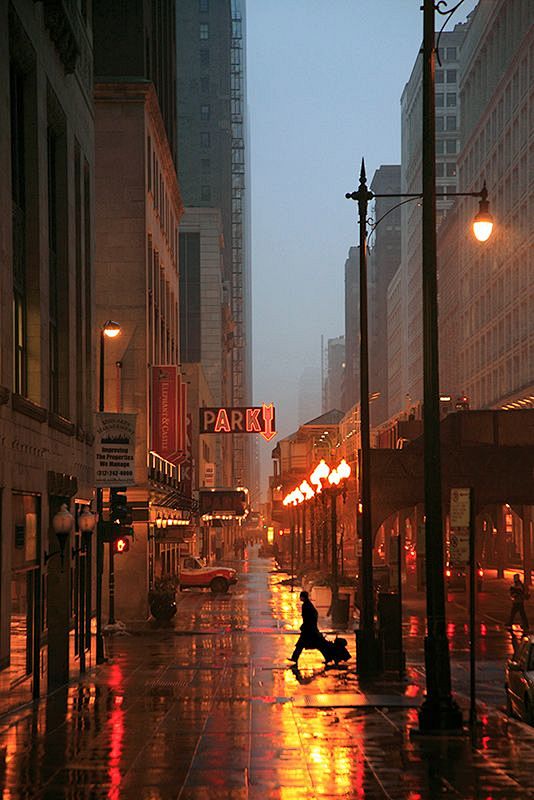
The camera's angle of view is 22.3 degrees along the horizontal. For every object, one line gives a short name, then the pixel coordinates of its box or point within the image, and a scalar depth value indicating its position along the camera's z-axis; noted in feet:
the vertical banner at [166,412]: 180.24
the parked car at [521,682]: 70.18
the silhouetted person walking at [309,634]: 101.60
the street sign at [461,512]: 62.64
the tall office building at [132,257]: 170.30
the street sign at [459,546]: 62.28
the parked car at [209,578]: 213.05
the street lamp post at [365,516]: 93.09
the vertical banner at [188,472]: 261.44
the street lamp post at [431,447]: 63.62
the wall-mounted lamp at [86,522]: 99.81
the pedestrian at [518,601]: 135.54
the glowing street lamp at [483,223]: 70.12
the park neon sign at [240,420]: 276.41
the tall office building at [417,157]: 578.66
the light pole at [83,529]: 98.58
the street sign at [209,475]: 384.68
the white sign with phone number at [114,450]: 120.57
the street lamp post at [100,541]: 106.01
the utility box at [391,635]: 93.40
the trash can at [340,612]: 142.82
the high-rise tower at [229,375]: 557.74
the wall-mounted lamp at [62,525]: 85.87
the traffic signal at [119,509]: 132.16
